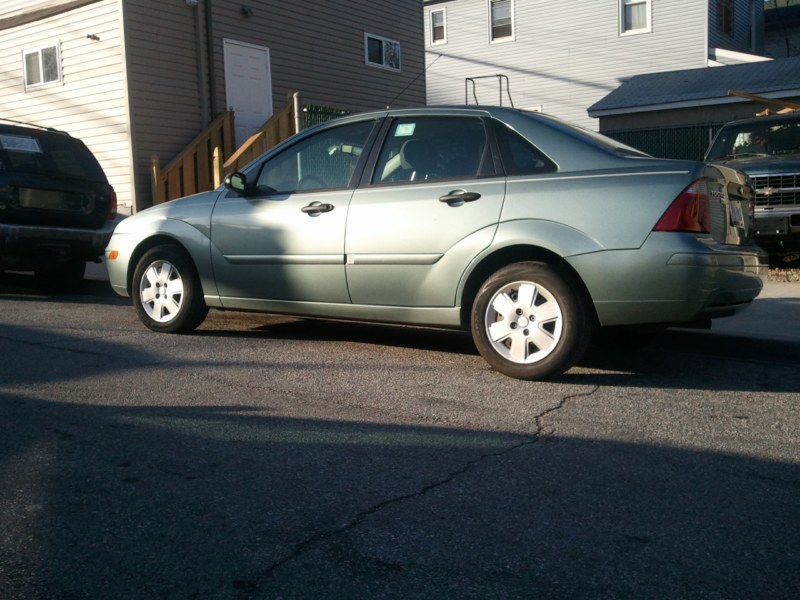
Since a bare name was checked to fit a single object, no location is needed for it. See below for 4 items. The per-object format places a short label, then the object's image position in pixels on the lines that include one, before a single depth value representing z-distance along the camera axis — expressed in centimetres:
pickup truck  993
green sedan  505
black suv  908
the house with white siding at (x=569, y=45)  2500
